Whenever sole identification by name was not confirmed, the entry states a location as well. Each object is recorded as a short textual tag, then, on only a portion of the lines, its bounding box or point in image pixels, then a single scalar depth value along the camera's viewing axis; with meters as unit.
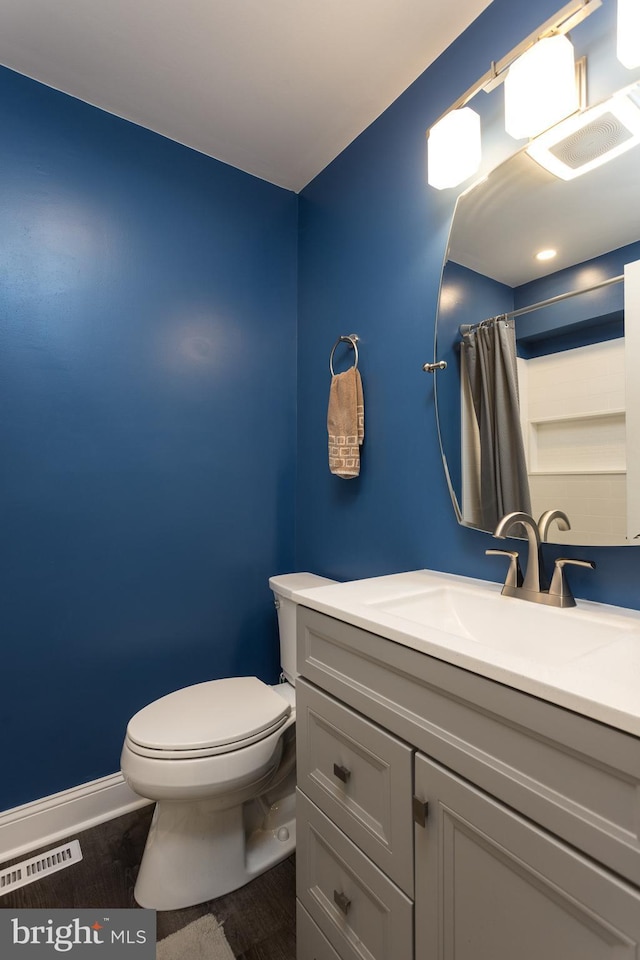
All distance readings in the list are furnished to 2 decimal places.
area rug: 1.12
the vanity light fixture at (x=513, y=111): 1.02
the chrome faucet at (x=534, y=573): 1.04
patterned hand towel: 1.65
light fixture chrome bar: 0.97
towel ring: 1.71
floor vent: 1.33
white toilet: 1.20
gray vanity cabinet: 0.55
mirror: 0.98
